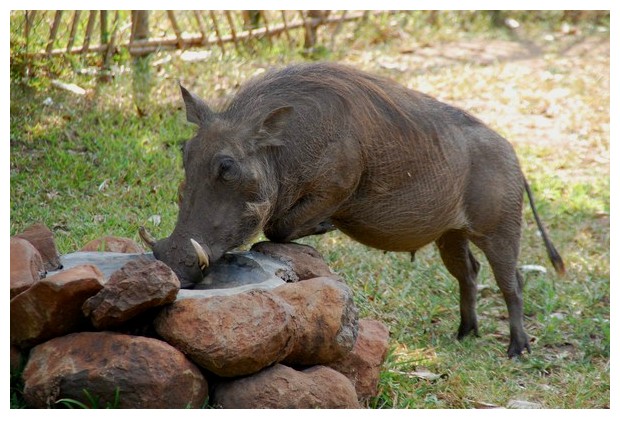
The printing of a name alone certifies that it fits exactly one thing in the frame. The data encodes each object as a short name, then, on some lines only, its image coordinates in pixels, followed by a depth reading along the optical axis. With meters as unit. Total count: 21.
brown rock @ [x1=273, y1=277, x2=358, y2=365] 7.14
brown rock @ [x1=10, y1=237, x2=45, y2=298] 6.57
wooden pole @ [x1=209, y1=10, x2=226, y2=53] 16.50
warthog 7.94
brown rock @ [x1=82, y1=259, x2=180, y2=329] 6.38
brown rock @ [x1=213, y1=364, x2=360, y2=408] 6.66
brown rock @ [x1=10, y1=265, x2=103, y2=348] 6.33
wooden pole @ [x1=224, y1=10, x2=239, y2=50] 16.81
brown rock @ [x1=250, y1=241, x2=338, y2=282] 8.27
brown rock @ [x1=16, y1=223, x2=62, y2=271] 7.41
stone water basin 7.65
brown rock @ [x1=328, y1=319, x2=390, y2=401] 7.74
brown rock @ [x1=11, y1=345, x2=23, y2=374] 6.55
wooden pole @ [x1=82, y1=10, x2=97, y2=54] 14.57
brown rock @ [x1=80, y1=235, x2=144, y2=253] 8.66
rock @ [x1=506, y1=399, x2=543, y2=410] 8.86
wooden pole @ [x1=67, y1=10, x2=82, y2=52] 14.36
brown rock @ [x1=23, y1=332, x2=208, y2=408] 6.23
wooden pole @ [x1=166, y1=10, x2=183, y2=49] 15.64
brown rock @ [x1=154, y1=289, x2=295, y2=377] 6.48
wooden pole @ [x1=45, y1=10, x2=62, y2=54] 13.97
